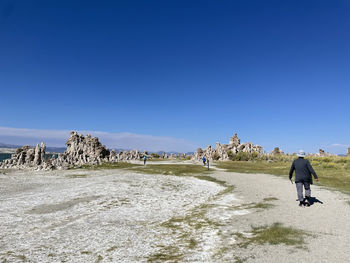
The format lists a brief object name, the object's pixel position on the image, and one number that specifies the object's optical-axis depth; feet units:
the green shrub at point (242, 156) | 304.34
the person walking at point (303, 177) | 49.57
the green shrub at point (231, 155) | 313.53
